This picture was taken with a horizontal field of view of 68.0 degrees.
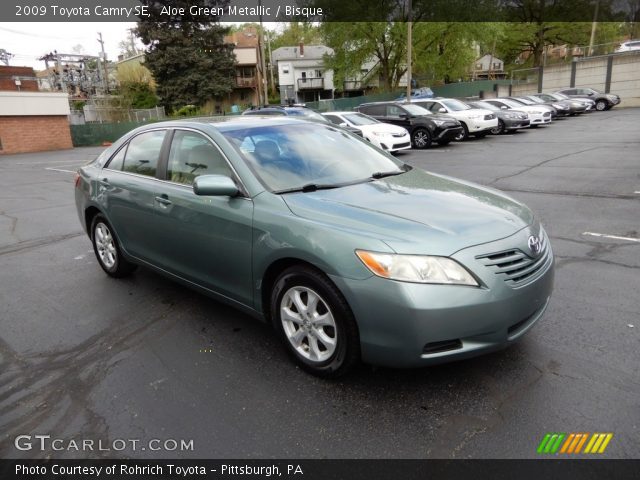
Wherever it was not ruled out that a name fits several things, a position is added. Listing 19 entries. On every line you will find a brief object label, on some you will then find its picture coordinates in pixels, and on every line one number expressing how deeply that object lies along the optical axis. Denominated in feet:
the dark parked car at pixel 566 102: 91.17
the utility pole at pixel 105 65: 150.02
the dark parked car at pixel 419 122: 54.49
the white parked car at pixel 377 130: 47.42
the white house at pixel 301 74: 203.96
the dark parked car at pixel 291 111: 50.88
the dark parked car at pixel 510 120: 65.51
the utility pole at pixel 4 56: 118.70
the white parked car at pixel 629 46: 123.71
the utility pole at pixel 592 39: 130.21
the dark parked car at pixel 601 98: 101.96
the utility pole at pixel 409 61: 83.21
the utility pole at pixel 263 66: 85.72
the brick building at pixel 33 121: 89.81
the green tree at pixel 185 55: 137.69
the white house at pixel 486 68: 236.10
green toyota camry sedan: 8.30
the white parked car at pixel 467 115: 60.13
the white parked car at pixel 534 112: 72.07
